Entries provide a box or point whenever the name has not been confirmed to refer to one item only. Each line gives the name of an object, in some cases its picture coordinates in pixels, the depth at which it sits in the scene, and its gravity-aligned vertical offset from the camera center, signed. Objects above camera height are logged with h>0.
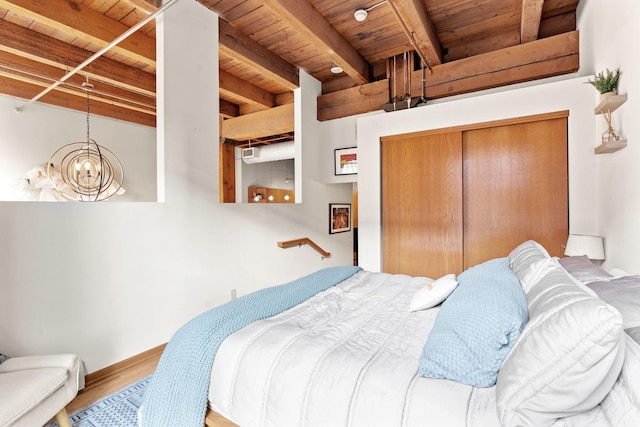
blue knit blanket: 1.32 -0.72
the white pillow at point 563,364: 0.72 -0.40
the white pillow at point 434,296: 1.67 -0.48
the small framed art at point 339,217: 4.72 -0.09
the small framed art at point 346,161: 4.22 +0.74
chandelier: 3.62 +0.55
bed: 0.77 -0.57
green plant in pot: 1.87 +0.80
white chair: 1.31 -0.83
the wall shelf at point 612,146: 1.80 +0.40
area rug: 1.75 -1.23
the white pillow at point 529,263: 1.33 -0.27
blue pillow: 1.00 -0.46
